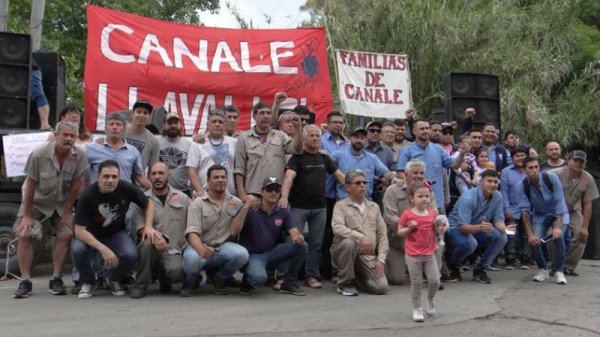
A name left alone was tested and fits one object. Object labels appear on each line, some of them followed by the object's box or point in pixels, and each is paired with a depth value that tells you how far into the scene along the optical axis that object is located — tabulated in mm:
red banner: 10258
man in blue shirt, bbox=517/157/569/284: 9078
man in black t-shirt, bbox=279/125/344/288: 8242
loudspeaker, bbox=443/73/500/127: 12195
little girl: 6586
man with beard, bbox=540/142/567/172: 10031
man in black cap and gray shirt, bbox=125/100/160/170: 8172
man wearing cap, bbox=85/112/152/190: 7754
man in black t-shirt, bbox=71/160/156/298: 7328
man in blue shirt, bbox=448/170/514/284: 8859
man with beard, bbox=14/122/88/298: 7426
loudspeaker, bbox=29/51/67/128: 10359
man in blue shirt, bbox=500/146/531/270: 10023
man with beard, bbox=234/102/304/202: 8227
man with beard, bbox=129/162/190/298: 7523
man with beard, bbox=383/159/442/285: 8531
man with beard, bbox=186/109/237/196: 8180
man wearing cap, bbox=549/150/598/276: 9641
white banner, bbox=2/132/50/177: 8672
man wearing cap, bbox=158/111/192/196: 8445
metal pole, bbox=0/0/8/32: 11516
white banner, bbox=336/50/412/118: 11531
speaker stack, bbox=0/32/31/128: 9273
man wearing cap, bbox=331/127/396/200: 8773
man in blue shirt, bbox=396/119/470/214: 9070
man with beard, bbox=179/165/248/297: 7484
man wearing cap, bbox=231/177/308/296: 7762
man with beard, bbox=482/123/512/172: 10789
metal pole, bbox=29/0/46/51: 11836
